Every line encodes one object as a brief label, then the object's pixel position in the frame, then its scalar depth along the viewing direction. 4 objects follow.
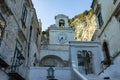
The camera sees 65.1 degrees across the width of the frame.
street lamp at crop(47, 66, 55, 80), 8.82
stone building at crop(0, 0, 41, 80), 5.72
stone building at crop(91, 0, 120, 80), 6.76
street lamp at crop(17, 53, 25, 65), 6.84
